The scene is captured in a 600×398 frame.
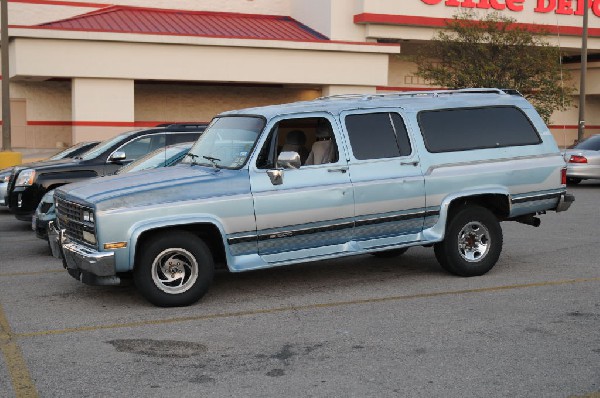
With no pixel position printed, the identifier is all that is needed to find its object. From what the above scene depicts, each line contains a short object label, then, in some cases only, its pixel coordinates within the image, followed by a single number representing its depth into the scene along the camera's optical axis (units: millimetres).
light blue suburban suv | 7715
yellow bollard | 23194
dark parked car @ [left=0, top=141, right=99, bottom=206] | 14692
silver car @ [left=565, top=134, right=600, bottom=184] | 21344
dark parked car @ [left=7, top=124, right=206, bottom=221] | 12828
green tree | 32281
